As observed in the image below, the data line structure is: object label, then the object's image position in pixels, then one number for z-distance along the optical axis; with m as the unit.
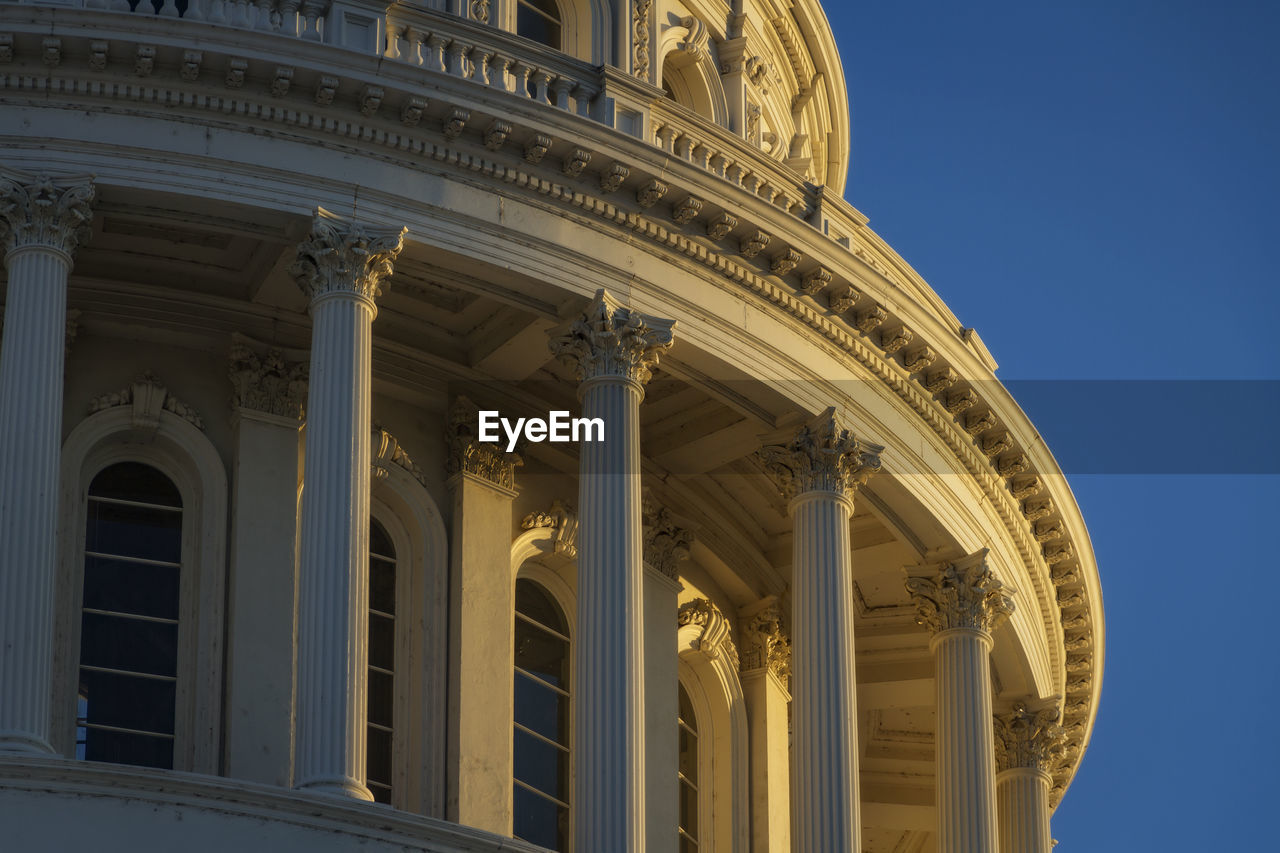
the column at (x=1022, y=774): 45.28
